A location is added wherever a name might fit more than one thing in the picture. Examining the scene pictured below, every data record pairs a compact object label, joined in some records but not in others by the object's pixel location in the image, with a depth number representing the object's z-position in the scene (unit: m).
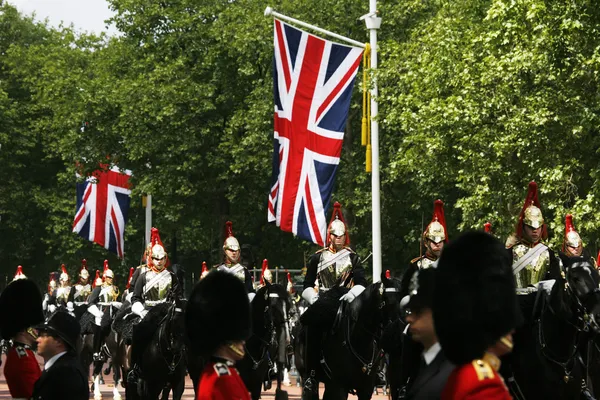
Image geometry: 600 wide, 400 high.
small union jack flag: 47.62
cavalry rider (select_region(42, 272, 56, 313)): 34.31
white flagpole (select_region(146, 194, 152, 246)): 45.84
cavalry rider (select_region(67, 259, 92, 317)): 30.79
